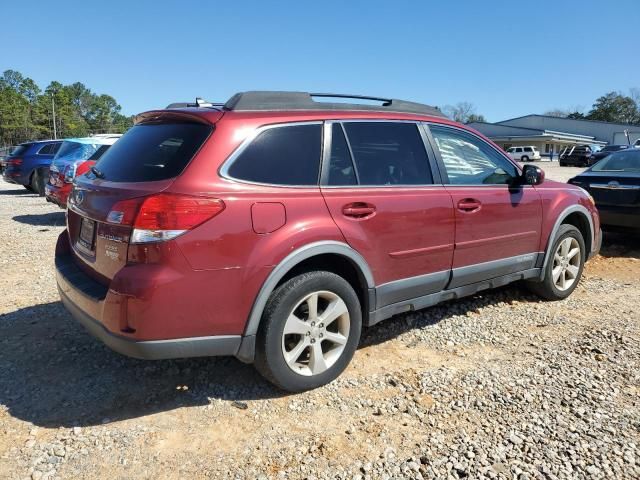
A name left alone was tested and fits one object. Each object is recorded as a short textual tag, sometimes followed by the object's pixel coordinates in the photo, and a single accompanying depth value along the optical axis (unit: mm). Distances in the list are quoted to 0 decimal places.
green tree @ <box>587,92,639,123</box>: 97438
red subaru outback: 2719
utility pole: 79556
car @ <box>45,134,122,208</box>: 9239
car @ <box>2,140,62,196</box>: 14602
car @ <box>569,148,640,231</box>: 6992
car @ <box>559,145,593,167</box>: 38969
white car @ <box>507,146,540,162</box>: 48500
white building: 67438
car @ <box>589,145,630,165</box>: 37503
